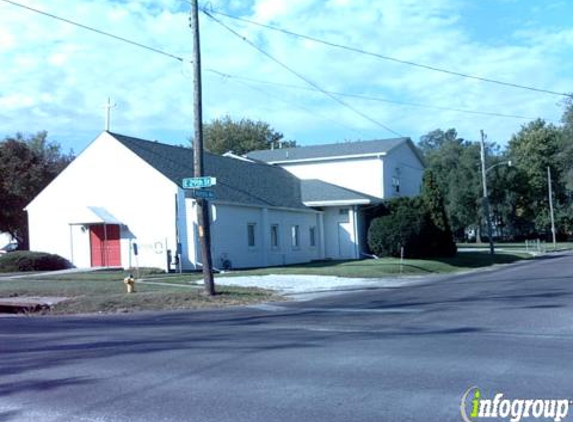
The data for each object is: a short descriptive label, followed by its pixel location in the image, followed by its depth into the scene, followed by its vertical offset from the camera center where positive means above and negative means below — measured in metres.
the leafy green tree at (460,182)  81.88 +6.70
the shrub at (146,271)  31.47 -0.61
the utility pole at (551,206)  74.41 +3.23
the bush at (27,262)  33.28 +0.01
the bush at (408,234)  38.50 +0.53
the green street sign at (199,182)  20.25 +1.96
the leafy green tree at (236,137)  86.75 +13.65
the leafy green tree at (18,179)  45.41 +5.06
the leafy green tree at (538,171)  87.31 +7.94
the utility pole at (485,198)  47.47 +2.72
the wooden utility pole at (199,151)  20.56 +2.88
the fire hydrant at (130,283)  22.25 -0.78
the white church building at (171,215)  33.06 +1.93
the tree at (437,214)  40.56 +1.60
